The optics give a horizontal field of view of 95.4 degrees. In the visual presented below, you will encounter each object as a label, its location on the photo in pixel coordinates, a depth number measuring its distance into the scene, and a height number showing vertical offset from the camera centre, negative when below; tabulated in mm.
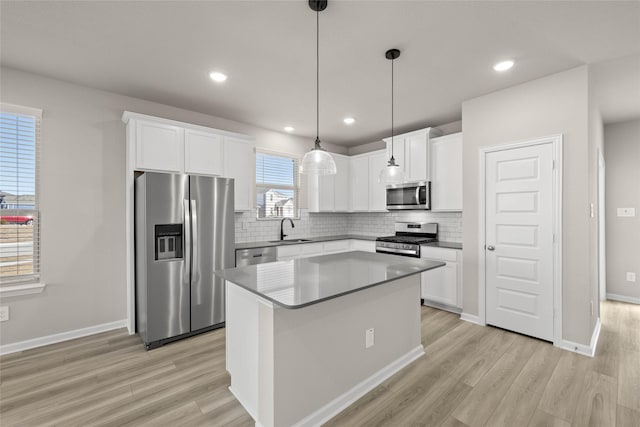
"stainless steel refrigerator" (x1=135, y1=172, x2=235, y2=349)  2920 -404
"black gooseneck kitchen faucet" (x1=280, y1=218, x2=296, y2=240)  4828 -246
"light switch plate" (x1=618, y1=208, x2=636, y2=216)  4070 +35
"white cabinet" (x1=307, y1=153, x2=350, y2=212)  5168 +440
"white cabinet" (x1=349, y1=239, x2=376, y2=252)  4773 -526
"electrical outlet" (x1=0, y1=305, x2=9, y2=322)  2744 -932
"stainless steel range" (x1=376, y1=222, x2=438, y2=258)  4199 -380
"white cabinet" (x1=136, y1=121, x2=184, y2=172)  3207 +771
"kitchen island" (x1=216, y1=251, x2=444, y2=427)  1702 -823
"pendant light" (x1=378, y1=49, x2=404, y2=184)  2627 +363
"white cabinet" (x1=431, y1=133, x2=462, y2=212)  3990 +586
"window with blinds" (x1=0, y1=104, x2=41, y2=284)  2773 +187
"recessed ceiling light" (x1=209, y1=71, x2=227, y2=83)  2857 +1382
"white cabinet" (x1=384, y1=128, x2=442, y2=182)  4262 +938
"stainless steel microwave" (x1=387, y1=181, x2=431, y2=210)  4305 +286
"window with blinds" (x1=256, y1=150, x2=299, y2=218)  4691 +485
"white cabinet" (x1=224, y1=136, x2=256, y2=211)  3883 +645
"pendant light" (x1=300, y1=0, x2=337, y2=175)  2189 +394
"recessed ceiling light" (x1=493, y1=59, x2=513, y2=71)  2639 +1375
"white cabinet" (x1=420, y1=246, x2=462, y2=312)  3730 -892
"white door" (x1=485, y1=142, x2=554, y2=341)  2914 -268
